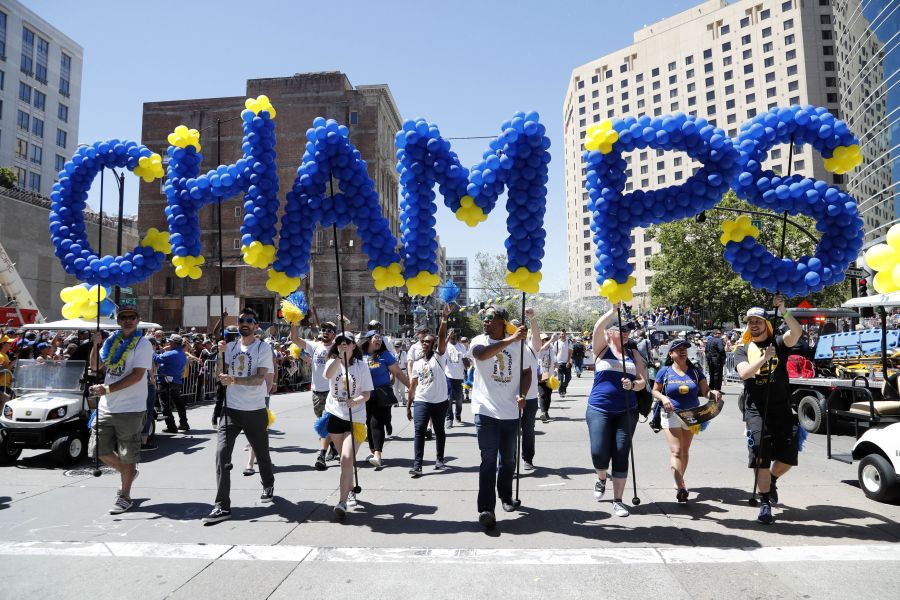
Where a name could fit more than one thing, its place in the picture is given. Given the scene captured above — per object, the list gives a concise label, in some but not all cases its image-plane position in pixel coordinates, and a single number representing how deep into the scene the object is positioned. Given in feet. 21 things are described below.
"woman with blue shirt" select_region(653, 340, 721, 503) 18.84
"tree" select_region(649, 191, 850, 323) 125.29
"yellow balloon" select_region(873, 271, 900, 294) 18.08
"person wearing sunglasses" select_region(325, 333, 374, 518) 18.68
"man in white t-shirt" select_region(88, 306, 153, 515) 18.75
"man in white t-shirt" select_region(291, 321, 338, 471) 24.18
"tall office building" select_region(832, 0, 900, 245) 104.01
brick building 153.28
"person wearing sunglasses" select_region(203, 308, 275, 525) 17.94
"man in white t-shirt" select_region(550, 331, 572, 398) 49.81
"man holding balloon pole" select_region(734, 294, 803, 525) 17.31
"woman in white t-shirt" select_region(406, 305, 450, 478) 24.21
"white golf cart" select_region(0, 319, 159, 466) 25.86
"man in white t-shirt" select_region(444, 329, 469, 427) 31.88
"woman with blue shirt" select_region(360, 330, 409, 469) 25.30
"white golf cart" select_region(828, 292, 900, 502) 18.31
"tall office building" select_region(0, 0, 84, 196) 158.10
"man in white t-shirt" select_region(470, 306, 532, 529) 16.75
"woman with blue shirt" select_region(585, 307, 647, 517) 17.80
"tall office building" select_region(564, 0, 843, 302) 236.02
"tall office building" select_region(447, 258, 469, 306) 620.00
